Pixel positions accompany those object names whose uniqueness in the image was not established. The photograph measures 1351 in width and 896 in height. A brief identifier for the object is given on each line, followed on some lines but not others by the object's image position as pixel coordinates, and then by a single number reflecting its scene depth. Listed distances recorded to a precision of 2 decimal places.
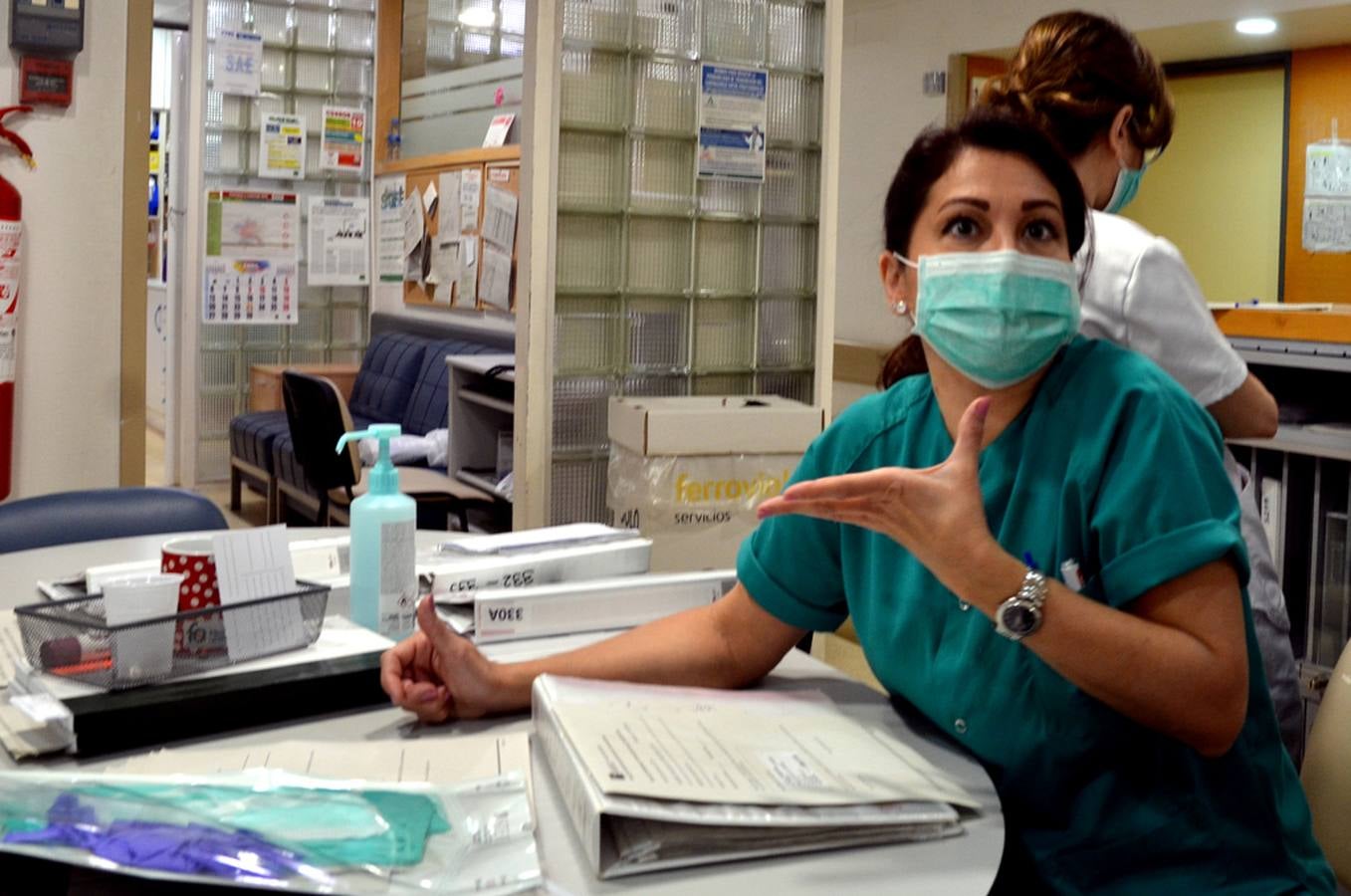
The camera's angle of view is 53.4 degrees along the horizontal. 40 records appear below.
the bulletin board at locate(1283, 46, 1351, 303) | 5.50
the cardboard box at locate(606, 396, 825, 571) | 3.41
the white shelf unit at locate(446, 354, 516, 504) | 5.05
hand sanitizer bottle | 1.64
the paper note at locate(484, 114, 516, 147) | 6.28
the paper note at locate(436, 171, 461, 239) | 6.72
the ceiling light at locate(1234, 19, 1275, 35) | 5.16
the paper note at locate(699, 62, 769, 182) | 3.78
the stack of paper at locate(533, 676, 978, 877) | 1.07
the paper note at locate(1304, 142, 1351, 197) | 5.54
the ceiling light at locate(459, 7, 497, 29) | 7.11
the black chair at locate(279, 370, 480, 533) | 4.95
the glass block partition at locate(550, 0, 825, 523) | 3.64
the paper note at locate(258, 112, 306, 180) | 7.69
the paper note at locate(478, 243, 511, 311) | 6.06
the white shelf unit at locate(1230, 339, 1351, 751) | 3.28
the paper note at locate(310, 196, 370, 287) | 7.92
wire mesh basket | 1.39
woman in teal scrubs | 1.17
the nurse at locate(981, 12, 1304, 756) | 1.90
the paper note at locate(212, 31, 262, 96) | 7.49
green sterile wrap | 1.04
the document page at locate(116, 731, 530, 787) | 1.28
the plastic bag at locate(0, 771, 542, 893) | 1.01
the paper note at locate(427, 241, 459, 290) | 6.80
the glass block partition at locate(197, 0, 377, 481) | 7.61
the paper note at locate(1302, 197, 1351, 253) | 5.48
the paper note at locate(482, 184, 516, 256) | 5.95
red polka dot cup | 1.45
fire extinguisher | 3.39
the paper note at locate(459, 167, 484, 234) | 6.43
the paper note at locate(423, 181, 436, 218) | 7.04
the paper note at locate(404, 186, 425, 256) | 7.28
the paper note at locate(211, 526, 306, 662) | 1.49
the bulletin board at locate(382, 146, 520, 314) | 6.00
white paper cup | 1.38
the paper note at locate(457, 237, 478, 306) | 6.54
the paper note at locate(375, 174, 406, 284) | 7.64
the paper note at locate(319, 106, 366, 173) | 7.87
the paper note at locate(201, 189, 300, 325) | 7.61
